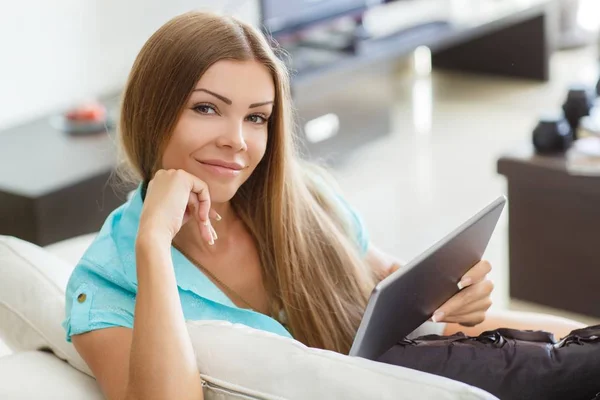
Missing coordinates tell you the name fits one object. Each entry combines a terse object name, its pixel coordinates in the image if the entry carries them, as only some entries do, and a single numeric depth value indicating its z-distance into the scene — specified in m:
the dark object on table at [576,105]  2.77
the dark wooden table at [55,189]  2.66
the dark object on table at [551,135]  2.59
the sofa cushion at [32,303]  1.34
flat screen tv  3.75
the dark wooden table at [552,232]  2.54
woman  1.17
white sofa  0.94
